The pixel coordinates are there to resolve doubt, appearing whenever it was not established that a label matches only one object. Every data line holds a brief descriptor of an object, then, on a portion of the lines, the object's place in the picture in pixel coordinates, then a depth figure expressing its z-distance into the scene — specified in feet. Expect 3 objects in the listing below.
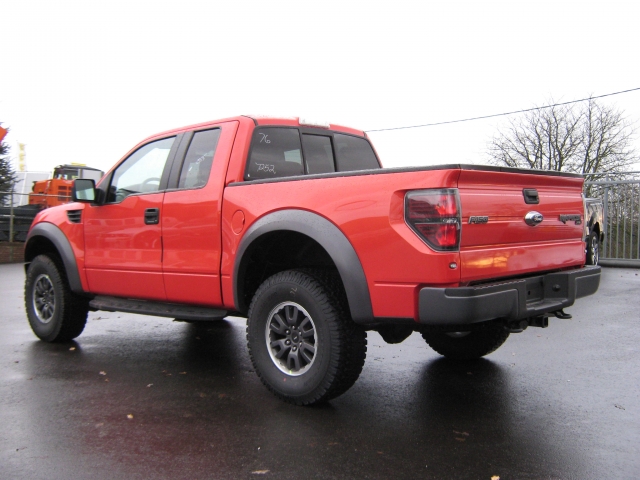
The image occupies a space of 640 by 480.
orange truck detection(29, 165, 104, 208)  67.92
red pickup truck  10.99
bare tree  121.19
